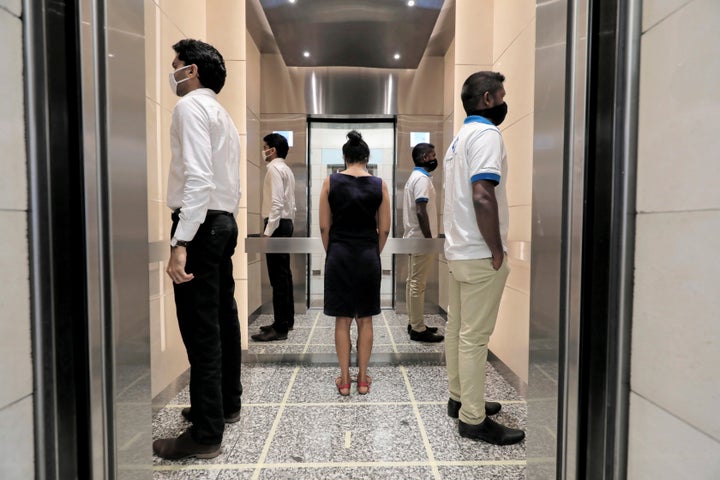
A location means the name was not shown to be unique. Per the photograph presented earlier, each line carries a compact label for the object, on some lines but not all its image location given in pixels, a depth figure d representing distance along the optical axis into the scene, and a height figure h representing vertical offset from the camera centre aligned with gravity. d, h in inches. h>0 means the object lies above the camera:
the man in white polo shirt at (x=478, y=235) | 68.9 -3.2
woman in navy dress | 91.4 -5.0
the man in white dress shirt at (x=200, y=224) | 62.9 -1.1
